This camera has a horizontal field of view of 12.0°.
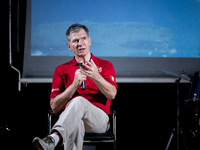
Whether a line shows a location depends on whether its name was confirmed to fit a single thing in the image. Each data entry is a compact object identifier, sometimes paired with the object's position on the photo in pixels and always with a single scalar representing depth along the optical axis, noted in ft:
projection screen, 26.02
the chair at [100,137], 23.54
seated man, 22.94
